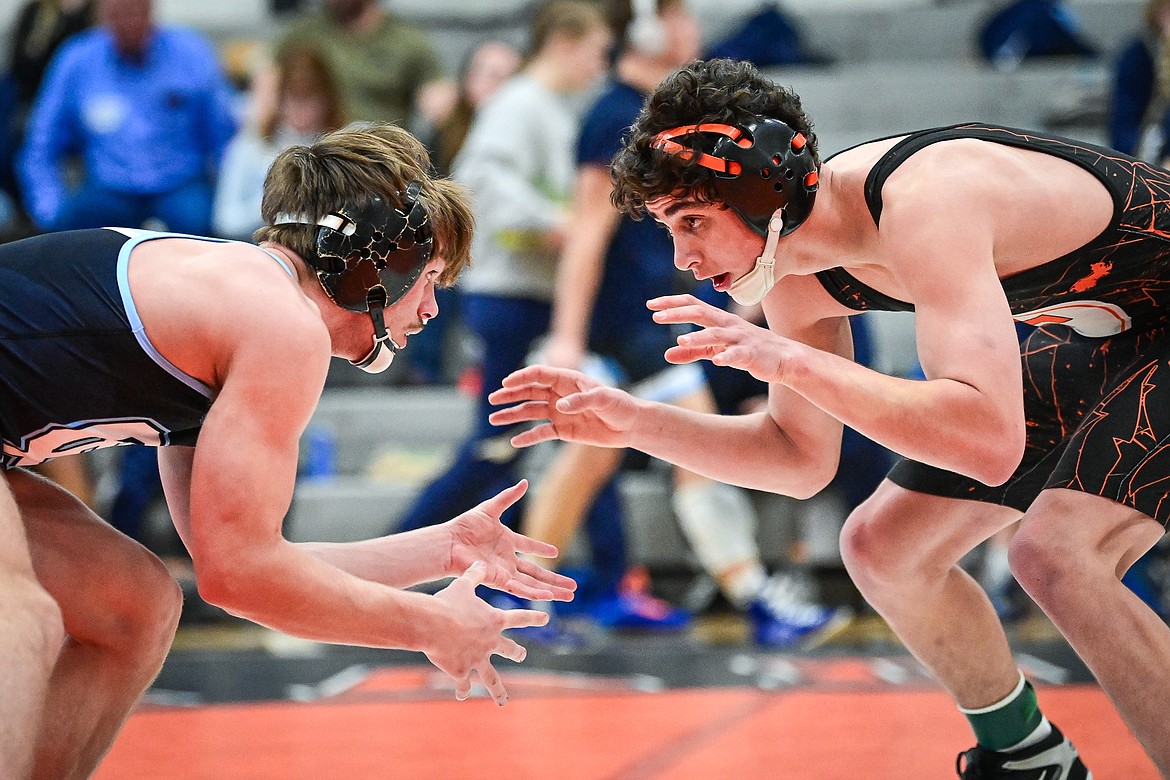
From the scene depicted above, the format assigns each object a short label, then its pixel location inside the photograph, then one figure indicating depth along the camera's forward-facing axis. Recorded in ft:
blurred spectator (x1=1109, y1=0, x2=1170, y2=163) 40.75
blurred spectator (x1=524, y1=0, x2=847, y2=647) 35.24
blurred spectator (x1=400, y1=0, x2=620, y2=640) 36.58
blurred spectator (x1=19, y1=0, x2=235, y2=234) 42.98
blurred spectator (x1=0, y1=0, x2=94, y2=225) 49.03
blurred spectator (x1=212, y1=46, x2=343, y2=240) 41.19
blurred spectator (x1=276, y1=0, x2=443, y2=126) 47.09
